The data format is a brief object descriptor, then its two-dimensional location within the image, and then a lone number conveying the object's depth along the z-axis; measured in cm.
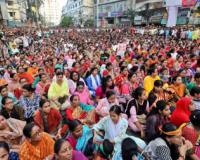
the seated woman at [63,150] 243
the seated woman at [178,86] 515
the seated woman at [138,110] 405
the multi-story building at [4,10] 4396
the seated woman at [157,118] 360
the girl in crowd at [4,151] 243
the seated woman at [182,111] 359
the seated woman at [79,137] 300
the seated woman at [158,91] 452
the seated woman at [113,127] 339
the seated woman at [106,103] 415
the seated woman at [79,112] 402
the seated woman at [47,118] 368
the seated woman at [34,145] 276
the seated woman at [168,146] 260
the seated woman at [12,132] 322
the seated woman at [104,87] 524
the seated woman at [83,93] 481
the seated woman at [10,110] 376
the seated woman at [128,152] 274
